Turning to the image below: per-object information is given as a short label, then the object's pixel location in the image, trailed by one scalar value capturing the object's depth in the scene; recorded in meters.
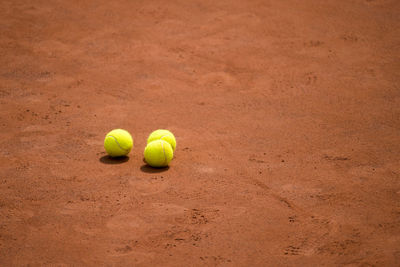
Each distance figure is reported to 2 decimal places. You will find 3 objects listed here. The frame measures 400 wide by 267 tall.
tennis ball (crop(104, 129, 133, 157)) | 11.07
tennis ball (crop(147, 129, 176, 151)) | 11.18
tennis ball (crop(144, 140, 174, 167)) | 10.64
